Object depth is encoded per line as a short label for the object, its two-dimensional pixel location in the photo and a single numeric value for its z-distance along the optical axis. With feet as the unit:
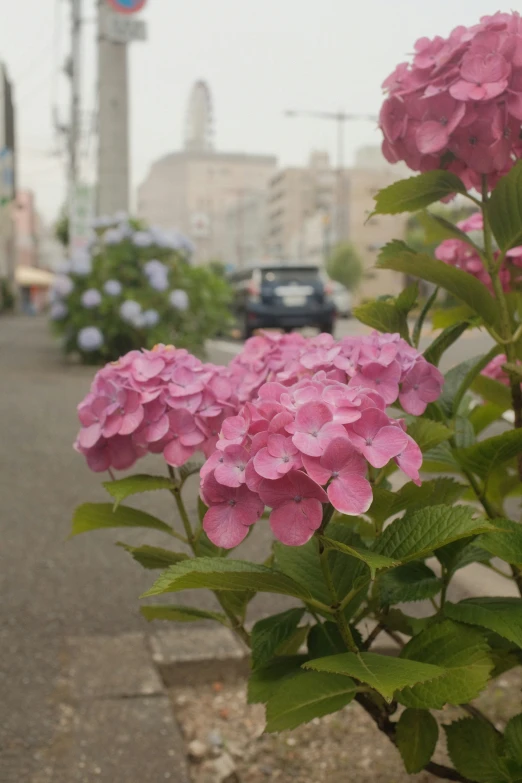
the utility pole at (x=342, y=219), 231.91
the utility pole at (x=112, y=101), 31.99
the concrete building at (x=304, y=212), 274.36
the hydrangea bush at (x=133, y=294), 31.35
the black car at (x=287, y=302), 52.85
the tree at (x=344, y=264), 202.39
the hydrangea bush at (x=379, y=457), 3.15
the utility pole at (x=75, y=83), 78.69
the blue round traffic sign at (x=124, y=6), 31.42
